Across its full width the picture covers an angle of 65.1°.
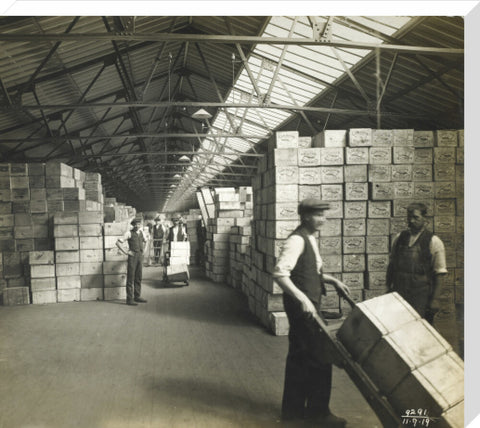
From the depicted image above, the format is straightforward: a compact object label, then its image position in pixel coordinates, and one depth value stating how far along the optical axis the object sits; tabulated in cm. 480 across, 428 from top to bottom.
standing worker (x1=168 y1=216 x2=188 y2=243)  1469
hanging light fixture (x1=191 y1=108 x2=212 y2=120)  1074
